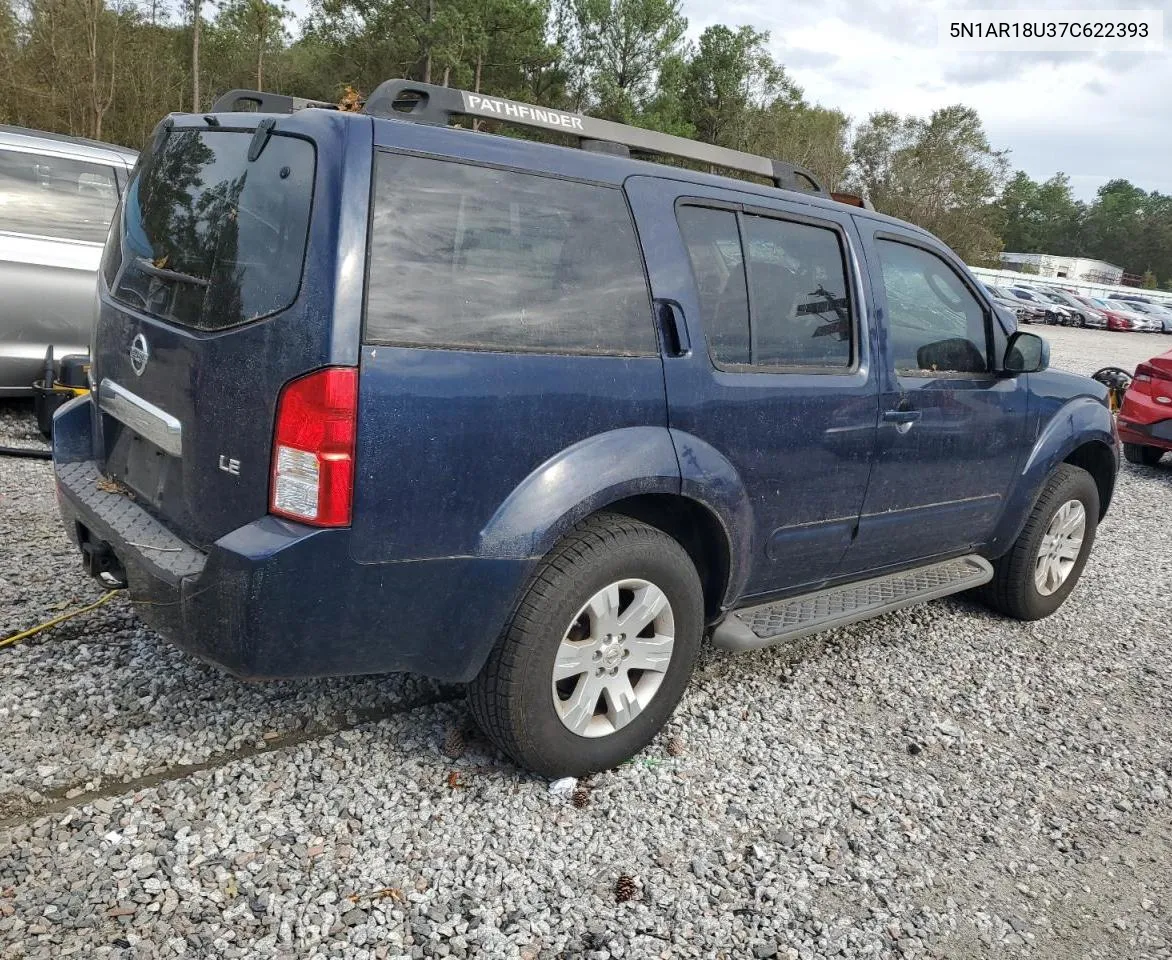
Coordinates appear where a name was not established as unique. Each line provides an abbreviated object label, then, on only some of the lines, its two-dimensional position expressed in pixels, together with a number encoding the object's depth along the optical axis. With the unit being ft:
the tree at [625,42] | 175.94
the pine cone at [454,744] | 10.04
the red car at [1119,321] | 125.08
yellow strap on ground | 11.21
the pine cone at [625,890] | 8.26
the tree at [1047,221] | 398.62
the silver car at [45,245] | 19.93
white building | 268.68
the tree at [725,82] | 190.90
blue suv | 7.86
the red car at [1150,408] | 29.60
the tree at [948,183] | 178.70
